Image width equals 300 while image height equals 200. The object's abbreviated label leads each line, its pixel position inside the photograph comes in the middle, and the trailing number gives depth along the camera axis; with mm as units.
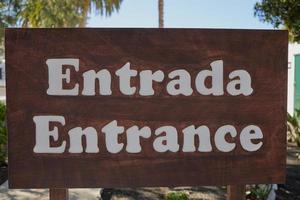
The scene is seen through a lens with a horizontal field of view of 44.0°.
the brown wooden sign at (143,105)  2424
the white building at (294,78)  10827
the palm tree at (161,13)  13320
